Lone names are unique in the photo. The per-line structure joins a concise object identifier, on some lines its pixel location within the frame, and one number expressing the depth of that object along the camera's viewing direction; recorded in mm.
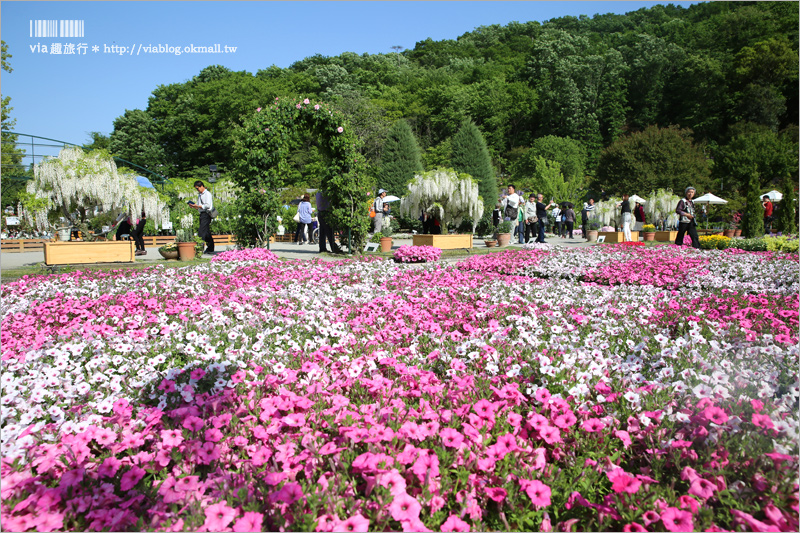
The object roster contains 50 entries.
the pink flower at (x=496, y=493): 1774
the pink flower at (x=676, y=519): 1589
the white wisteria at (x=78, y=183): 12148
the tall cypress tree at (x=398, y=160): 34719
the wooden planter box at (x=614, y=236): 17797
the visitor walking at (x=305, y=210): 16703
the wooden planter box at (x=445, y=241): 13523
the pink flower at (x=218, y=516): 1624
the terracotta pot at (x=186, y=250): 10747
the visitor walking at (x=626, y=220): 16359
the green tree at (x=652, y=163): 38000
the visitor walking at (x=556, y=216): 24884
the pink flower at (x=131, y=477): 1871
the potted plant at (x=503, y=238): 16072
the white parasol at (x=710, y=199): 27203
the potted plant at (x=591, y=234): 19953
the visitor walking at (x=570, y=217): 21406
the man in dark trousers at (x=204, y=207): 11758
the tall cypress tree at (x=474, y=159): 34500
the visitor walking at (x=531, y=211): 17709
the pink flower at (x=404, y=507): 1599
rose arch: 11867
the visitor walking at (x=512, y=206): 16000
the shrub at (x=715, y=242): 13123
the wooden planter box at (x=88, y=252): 9508
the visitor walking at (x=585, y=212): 22797
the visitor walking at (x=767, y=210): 19484
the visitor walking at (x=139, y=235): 13667
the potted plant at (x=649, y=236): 19000
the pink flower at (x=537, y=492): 1710
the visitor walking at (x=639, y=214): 18000
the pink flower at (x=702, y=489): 1711
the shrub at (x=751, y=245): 12062
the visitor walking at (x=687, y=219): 11609
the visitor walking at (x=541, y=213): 16344
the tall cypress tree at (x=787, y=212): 18948
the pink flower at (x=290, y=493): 1669
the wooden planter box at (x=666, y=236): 19344
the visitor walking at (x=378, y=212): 15031
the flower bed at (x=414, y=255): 10500
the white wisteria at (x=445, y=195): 17625
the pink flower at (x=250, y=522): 1616
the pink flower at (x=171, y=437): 2096
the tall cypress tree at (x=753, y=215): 18281
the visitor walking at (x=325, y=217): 12484
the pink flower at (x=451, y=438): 1957
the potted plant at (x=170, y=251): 11008
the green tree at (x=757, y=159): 39312
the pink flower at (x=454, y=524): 1665
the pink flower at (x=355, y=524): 1563
